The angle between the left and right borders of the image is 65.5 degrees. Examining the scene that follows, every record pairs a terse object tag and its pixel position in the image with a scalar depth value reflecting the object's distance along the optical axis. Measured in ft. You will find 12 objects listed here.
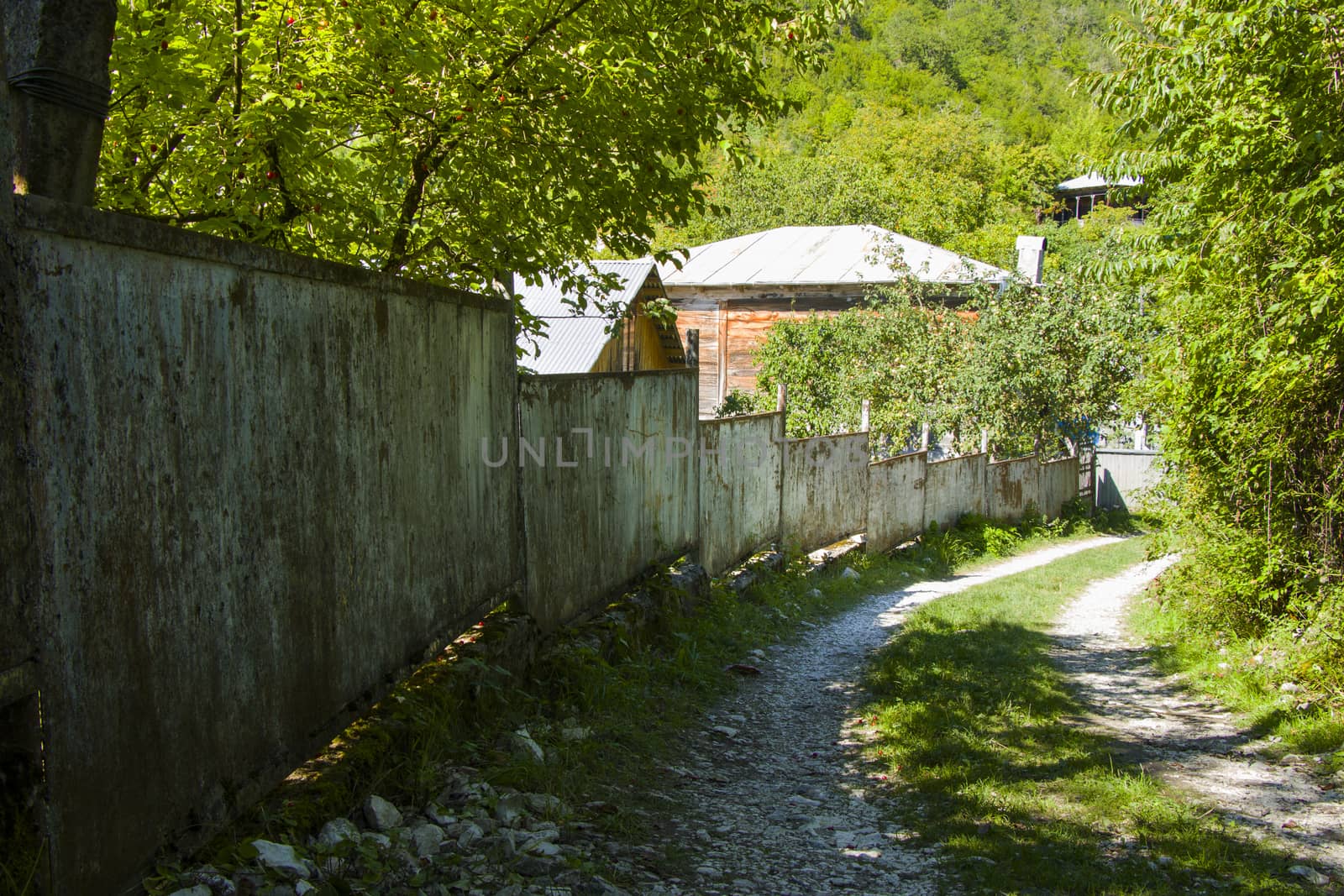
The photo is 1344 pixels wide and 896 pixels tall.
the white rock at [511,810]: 12.81
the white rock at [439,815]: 12.23
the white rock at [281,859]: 9.34
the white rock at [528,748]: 14.80
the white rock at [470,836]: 11.91
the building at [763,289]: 81.10
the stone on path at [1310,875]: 13.50
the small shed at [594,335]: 58.85
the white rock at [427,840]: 11.38
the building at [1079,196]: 209.97
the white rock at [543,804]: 13.42
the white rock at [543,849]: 12.17
